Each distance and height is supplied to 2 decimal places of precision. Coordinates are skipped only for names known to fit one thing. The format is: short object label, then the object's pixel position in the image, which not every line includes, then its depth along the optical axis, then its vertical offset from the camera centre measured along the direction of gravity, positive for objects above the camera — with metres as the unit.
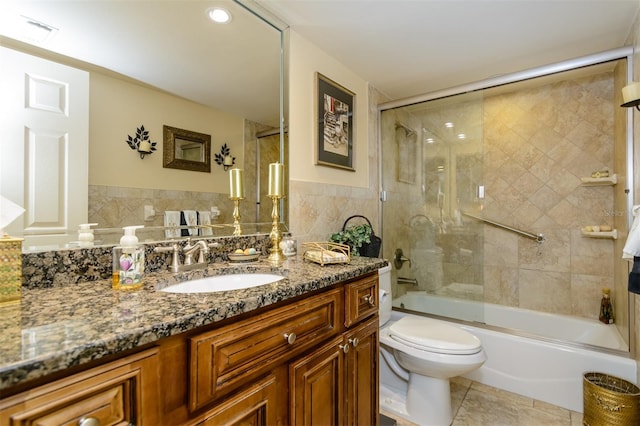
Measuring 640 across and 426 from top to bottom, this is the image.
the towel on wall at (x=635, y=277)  1.24 -0.26
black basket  1.89 -0.22
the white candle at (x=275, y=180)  1.54 +0.17
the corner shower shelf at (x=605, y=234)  2.17 -0.15
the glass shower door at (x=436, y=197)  2.40 +0.13
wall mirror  0.97 +0.62
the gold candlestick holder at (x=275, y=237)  1.39 -0.11
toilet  1.56 -0.79
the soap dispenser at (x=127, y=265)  0.85 -0.15
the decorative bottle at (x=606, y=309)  2.22 -0.70
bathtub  1.75 -0.92
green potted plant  1.85 -0.15
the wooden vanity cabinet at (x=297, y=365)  0.70 -0.44
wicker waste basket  1.44 -0.92
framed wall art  1.94 +0.61
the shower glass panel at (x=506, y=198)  2.34 +0.13
